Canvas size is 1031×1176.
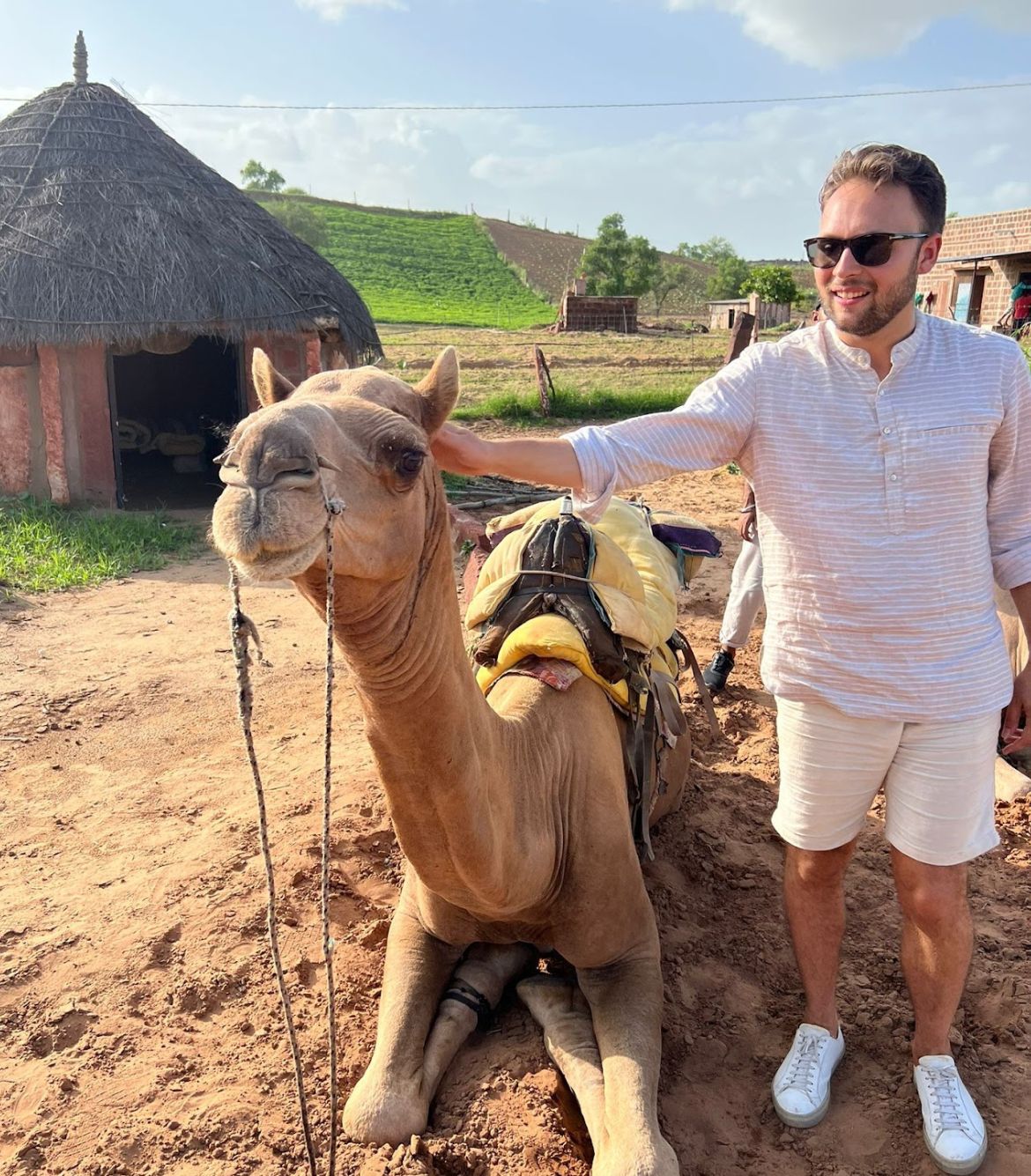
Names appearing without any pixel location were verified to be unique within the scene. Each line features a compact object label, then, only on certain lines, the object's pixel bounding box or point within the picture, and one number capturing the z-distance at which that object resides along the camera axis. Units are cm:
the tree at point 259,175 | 7275
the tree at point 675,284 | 5210
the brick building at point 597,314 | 3750
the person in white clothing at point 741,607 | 562
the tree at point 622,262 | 4806
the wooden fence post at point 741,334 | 1037
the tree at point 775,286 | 4294
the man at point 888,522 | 244
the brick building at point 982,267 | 2333
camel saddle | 346
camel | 186
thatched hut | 1048
